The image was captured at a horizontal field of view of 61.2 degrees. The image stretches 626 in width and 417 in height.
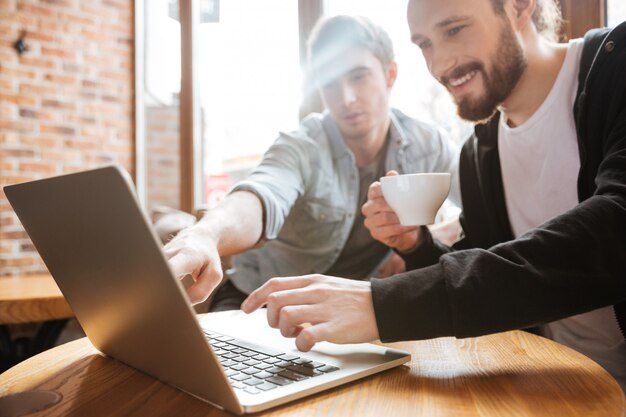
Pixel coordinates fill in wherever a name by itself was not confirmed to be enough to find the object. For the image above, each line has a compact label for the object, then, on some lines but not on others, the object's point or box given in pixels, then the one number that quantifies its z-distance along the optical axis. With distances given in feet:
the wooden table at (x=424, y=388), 1.74
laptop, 1.54
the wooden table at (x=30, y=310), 5.69
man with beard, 2.14
